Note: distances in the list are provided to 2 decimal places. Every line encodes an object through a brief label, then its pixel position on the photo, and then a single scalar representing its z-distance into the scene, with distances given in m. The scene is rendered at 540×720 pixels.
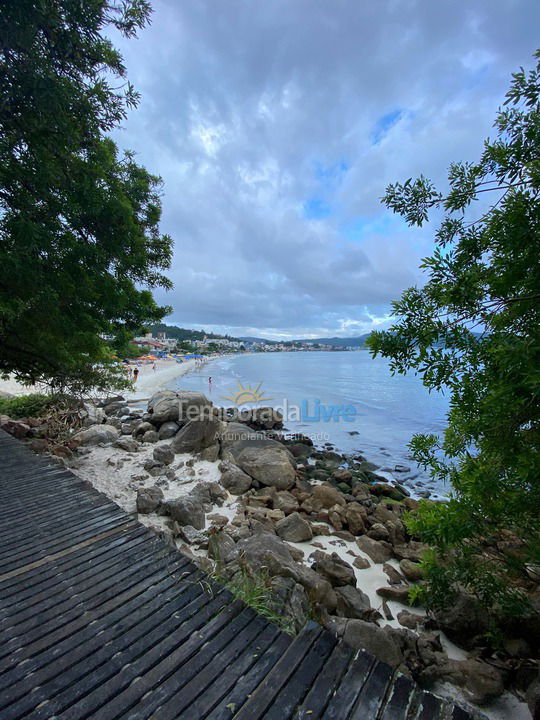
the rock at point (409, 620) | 4.36
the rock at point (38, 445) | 8.32
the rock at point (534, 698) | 2.73
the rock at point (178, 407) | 12.75
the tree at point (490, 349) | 2.08
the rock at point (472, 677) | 3.25
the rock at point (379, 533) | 6.74
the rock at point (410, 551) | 5.96
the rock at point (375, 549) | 6.03
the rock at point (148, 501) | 6.28
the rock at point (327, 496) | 7.95
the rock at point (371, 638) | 3.35
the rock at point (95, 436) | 10.86
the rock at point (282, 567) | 3.92
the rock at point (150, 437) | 11.59
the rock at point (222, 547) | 4.18
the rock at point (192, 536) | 5.38
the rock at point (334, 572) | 4.84
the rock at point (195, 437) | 10.56
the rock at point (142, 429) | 12.34
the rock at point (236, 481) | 8.23
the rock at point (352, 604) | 4.28
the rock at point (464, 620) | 4.01
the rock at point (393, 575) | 5.34
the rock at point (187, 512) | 5.98
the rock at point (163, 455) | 9.57
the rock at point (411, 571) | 5.43
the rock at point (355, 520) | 6.89
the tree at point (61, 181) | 3.96
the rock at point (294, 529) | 6.30
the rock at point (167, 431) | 11.83
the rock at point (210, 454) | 10.02
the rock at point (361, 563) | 5.74
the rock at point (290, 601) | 2.77
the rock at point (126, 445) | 10.52
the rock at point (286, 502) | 7.60
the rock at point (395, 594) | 4.85
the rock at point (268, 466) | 8.88
